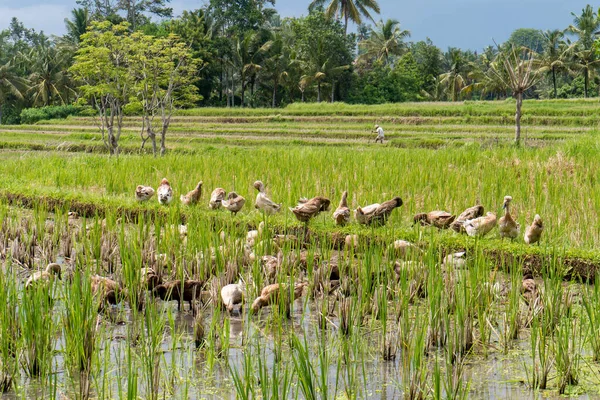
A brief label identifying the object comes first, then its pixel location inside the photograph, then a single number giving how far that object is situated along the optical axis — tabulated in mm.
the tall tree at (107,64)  31367
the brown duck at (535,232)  10236
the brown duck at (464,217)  11422
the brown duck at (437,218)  11702
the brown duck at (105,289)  7974
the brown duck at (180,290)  8430
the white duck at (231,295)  8031
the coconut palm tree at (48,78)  76353
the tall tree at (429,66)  82087
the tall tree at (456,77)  77849
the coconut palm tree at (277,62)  69497
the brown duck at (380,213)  11835
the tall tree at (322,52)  68873
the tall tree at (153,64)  31538
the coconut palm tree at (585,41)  72613
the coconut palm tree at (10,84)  75917
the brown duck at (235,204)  13571
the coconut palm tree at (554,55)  75169
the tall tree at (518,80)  25789
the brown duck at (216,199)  14172
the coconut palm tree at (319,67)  68437
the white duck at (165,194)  14756
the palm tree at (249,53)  68686
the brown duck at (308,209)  12287
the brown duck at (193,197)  14741
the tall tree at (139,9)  81152
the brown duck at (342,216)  12240
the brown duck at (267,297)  8022
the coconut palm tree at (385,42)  80342
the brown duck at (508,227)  10705
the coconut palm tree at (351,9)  73361
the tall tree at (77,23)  75917
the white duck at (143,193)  15294
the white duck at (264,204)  12809
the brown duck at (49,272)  8132
